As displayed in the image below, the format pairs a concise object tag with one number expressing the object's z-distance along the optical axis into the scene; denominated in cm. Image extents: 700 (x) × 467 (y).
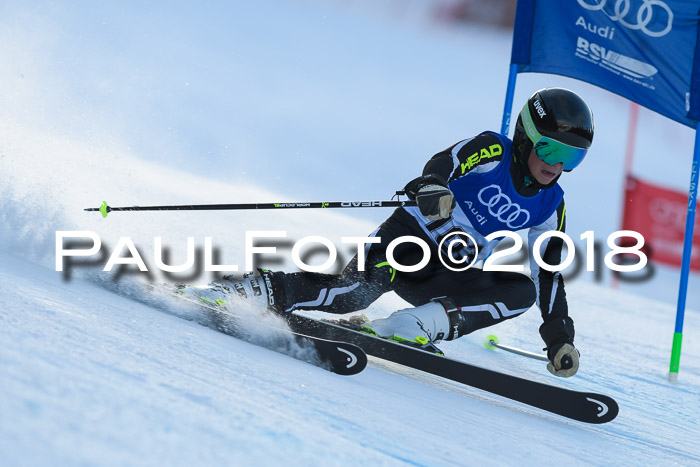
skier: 558
